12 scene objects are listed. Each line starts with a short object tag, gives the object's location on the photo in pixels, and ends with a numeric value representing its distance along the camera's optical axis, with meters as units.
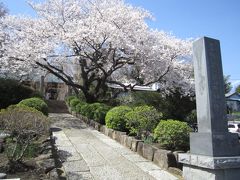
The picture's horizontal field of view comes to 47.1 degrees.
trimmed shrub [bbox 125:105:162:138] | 9.07
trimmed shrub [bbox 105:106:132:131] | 10.87
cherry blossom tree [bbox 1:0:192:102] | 16.55
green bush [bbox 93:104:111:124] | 13.60
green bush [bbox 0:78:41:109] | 18.08
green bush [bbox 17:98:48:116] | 12.56
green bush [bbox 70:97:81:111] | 20.67
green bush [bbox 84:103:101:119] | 14.71
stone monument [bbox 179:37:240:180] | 4.70
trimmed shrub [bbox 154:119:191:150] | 7.43
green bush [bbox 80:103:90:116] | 16.22
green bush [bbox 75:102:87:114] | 18.07
